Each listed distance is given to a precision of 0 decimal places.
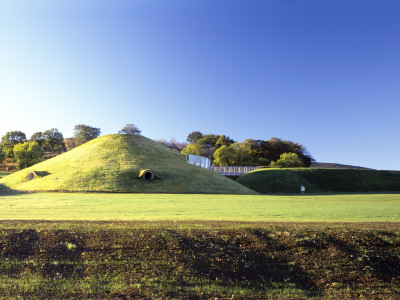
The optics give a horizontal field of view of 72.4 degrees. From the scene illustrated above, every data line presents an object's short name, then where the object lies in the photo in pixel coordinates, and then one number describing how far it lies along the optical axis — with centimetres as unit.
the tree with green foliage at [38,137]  13459
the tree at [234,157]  9400
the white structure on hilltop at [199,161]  7281
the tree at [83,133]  14175
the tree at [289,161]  8469
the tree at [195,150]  10762
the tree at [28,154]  8375
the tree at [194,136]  15745
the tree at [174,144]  17265
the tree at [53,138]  13250
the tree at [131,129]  16212
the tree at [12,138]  12150
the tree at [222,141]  13046
